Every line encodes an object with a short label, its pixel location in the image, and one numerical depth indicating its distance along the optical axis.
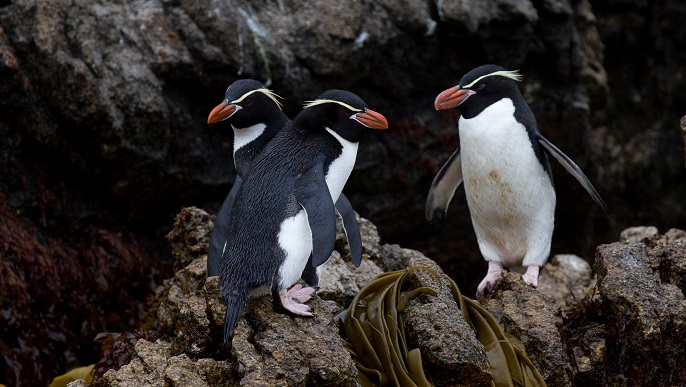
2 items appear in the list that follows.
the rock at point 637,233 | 12.31
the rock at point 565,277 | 11.75
